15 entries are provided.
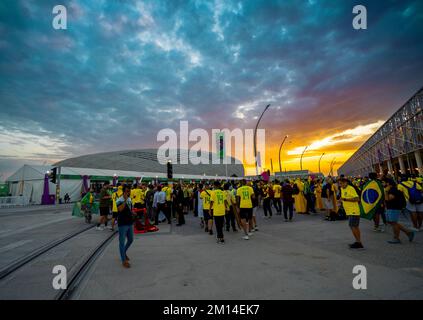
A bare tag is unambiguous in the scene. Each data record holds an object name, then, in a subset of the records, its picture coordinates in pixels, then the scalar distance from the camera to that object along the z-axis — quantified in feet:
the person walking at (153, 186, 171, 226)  35.58
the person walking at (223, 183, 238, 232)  29.82
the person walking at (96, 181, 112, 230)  31.83
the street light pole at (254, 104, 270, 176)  59.62
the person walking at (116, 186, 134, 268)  15.76
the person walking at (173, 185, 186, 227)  34.73
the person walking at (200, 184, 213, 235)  26.94
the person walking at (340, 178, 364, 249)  17.94
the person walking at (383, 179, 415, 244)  18.85
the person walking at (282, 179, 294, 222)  33.66
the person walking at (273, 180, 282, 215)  42.88
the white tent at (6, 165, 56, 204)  97.55
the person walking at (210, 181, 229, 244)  22.28
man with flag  19.92
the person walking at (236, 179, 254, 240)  24.20
